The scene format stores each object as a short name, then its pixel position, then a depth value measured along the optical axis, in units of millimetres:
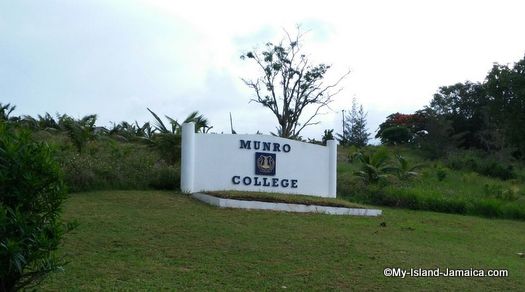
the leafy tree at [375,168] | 18344
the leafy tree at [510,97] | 29344
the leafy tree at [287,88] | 27781
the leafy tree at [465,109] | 46000
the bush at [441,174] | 22156
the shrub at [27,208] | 4379
